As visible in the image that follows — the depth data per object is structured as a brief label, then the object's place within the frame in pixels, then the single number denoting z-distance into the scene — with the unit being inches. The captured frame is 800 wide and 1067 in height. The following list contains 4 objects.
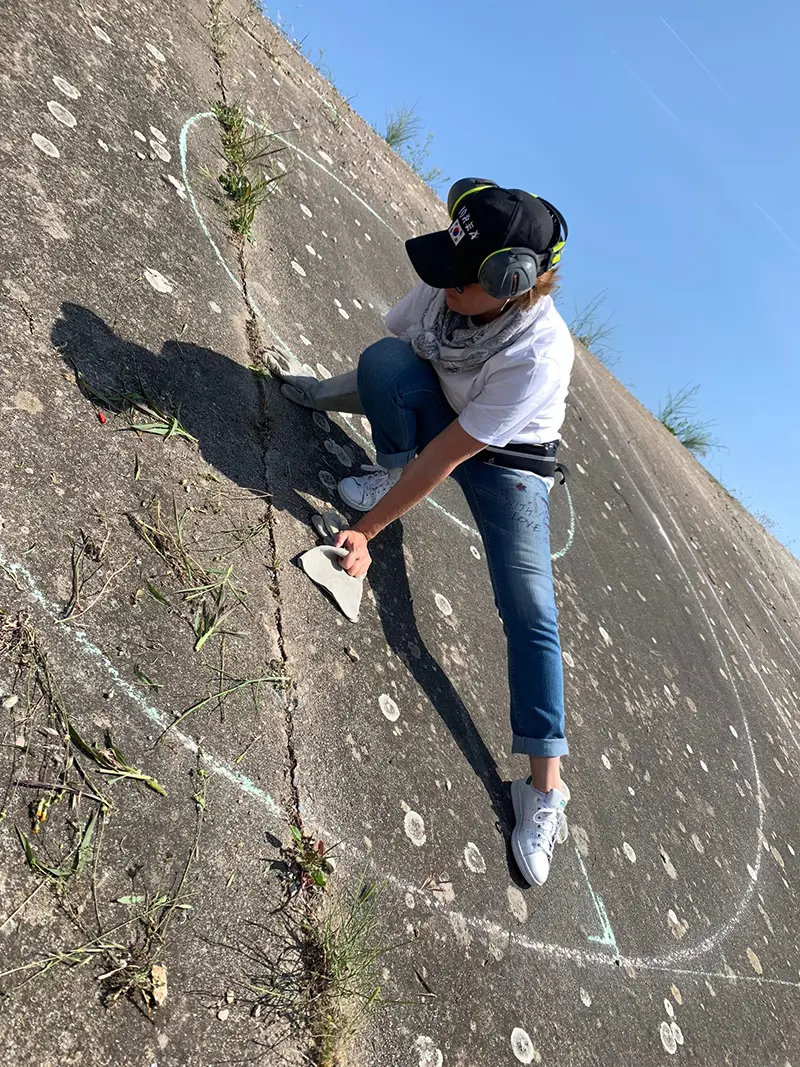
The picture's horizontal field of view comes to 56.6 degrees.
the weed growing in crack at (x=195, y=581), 73.4
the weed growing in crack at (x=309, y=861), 64.0
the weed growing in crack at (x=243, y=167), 130.0
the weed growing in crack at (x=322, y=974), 57.2
